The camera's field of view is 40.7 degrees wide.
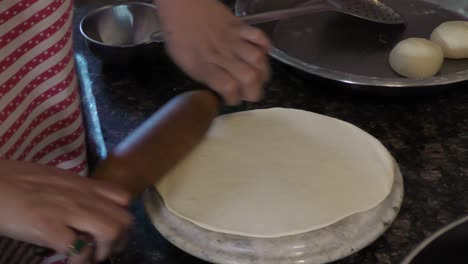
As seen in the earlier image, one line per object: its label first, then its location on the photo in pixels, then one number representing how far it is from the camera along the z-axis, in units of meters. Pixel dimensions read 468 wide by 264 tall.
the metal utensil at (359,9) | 0.97
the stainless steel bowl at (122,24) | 0.92
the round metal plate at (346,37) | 0.89
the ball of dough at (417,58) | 0.85
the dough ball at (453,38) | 0.90
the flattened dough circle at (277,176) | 0.60
